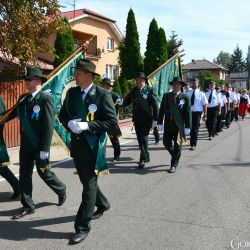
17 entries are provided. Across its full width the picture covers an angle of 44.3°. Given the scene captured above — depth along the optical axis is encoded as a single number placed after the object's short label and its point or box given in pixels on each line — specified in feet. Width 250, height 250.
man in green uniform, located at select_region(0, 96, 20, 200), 15.07
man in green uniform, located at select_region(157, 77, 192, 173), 20.21
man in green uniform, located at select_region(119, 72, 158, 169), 21.41
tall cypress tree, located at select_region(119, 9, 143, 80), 72.62
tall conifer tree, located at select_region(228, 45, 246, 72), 295.83
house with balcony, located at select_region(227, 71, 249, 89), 257.42
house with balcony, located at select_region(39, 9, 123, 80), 82.29
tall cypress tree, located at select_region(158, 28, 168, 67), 73.58
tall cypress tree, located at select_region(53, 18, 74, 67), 51.28
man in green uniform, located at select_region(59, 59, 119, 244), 11.26
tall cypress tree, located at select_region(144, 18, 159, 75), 73.81
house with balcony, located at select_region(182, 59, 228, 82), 218.21
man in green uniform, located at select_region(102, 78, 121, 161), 23.57
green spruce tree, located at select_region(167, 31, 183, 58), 112.70
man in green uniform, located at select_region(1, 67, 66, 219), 13.18
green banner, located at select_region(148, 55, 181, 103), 28.19
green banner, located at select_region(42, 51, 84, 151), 19.01
